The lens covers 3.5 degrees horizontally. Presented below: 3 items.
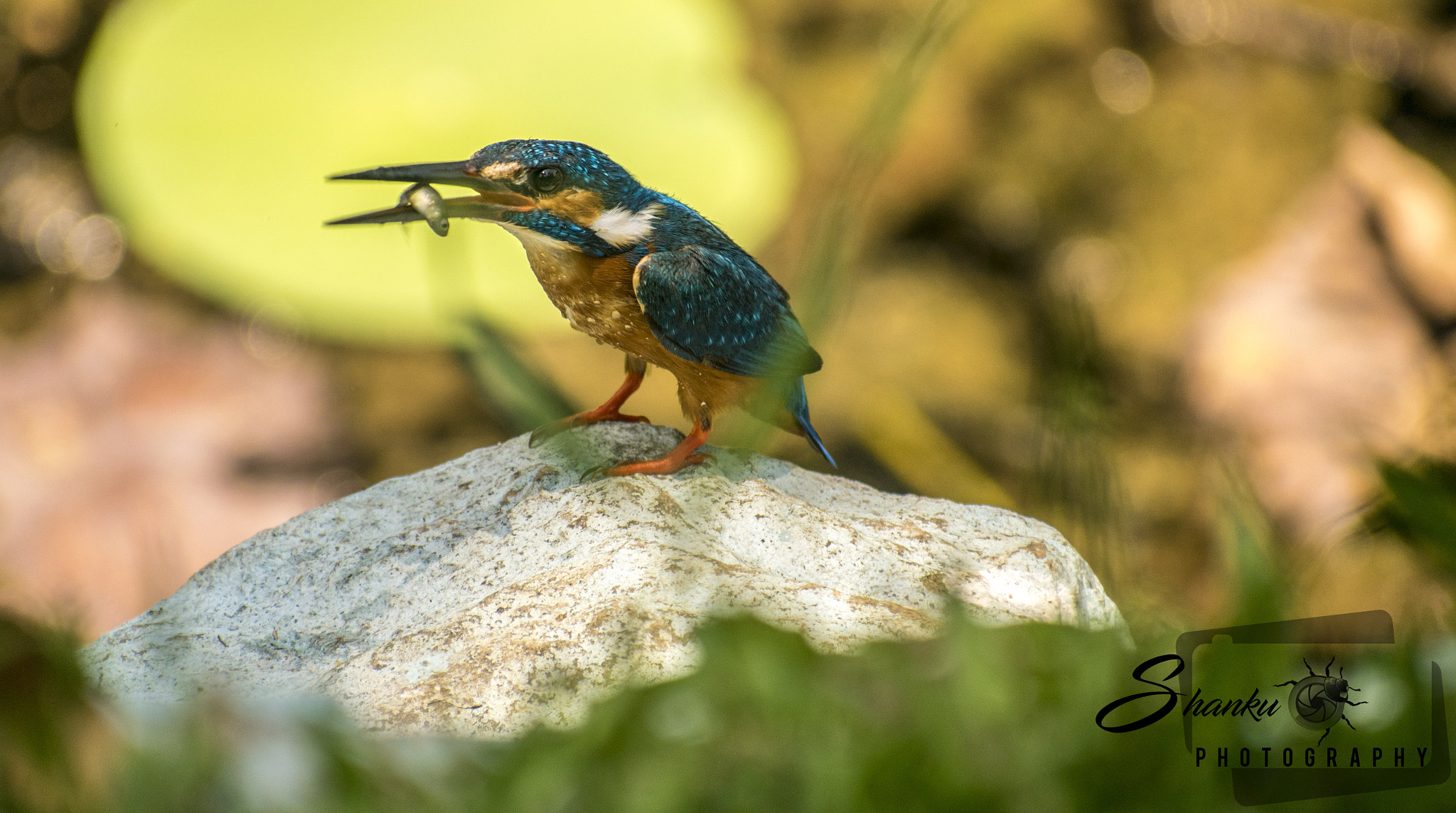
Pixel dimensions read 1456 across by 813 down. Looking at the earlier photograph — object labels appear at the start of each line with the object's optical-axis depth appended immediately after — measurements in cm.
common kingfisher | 636
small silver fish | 633
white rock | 633
